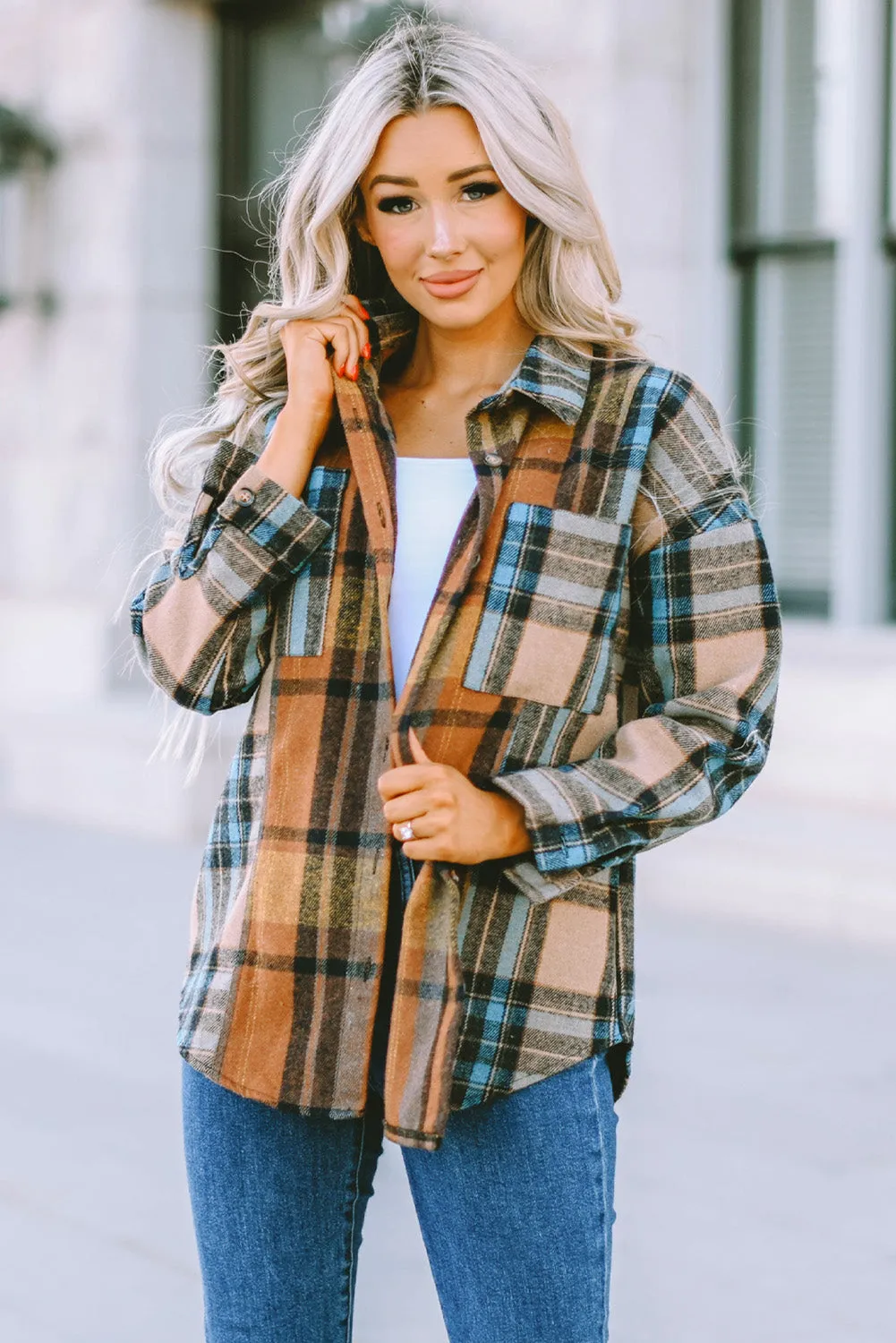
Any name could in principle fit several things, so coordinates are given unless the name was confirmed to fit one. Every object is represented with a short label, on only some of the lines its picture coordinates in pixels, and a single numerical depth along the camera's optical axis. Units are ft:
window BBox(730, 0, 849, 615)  25.73
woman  8.93
